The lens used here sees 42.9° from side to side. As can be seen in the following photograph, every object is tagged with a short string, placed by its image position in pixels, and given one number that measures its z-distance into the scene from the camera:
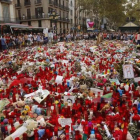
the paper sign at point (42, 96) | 3.90
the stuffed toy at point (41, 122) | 2.94
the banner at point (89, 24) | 33.13
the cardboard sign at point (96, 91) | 4.27
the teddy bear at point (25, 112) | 3.32
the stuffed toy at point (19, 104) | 3.73
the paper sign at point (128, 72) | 5.01
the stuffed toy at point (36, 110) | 3.51
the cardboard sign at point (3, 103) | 3.57
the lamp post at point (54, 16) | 19.70
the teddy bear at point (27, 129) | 2.73
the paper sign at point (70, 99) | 3.87
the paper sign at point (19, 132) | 2.67
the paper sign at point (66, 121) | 3.04
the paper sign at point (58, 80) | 5.12
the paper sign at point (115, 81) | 5.01
